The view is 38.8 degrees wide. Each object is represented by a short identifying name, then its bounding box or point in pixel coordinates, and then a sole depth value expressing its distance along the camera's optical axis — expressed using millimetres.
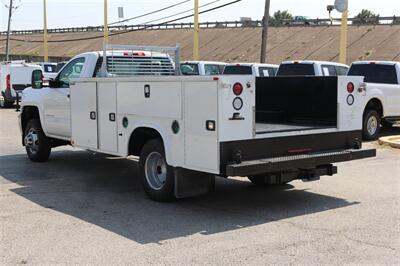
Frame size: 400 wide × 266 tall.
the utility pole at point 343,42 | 21000
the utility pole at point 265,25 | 25922
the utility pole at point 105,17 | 37647
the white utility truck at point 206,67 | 20380
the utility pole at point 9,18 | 58906
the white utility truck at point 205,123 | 6527
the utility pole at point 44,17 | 49344
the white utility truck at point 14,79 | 25734
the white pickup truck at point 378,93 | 14547
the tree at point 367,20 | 58156
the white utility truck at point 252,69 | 17922
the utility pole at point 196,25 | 30016
